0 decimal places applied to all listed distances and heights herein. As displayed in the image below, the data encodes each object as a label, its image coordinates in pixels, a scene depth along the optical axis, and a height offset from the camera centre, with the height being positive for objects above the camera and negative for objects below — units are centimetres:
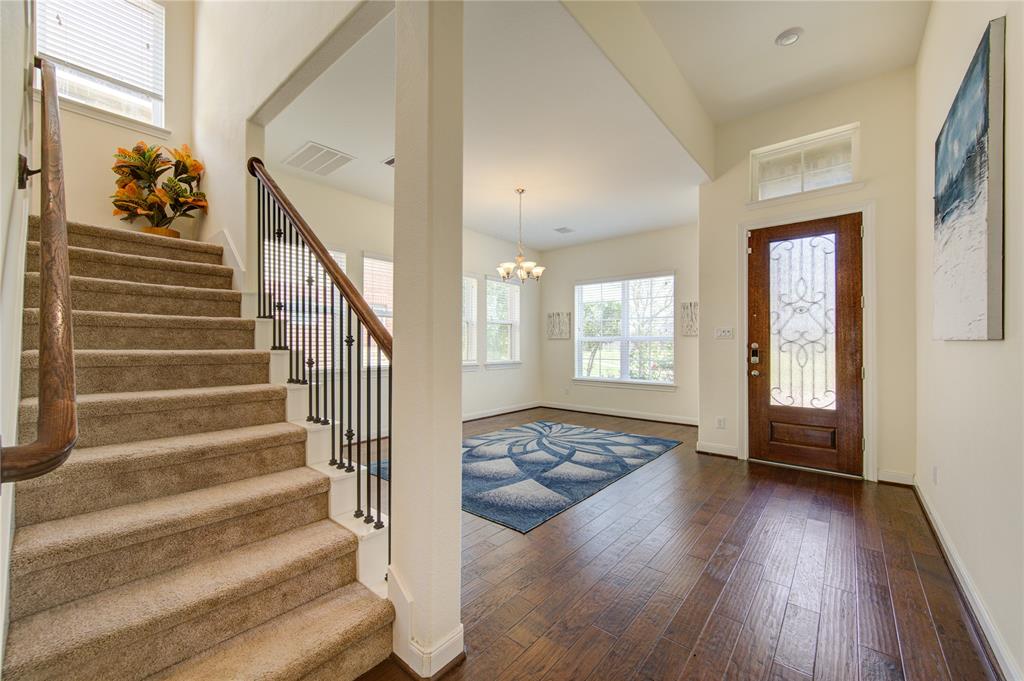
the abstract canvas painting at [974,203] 162 +62
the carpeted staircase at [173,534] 121 -68
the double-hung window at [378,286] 496 +66
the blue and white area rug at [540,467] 291 -118
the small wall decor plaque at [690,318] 580 +31
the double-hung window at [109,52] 345 +254
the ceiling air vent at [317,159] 374 +172
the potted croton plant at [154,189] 324 +123
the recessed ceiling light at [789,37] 303 +227
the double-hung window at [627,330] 618 +14
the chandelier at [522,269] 489 +86
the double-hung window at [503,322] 662 +29
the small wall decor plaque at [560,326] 715 +24
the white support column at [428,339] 145 +0
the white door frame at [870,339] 345 +0
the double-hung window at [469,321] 612 +28
